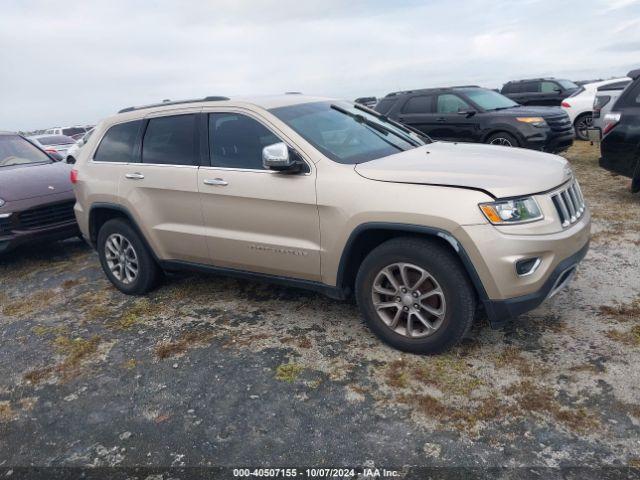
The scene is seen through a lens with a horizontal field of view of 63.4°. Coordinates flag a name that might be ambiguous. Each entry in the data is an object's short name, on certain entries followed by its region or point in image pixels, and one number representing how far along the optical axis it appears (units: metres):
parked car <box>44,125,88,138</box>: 29.97
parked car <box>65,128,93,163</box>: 13.06
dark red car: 6.00
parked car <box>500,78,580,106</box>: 16.27
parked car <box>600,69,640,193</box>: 6.46
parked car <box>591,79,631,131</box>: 10.14
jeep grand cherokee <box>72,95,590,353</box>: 3.08
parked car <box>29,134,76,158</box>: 18.27
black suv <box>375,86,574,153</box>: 9.34
